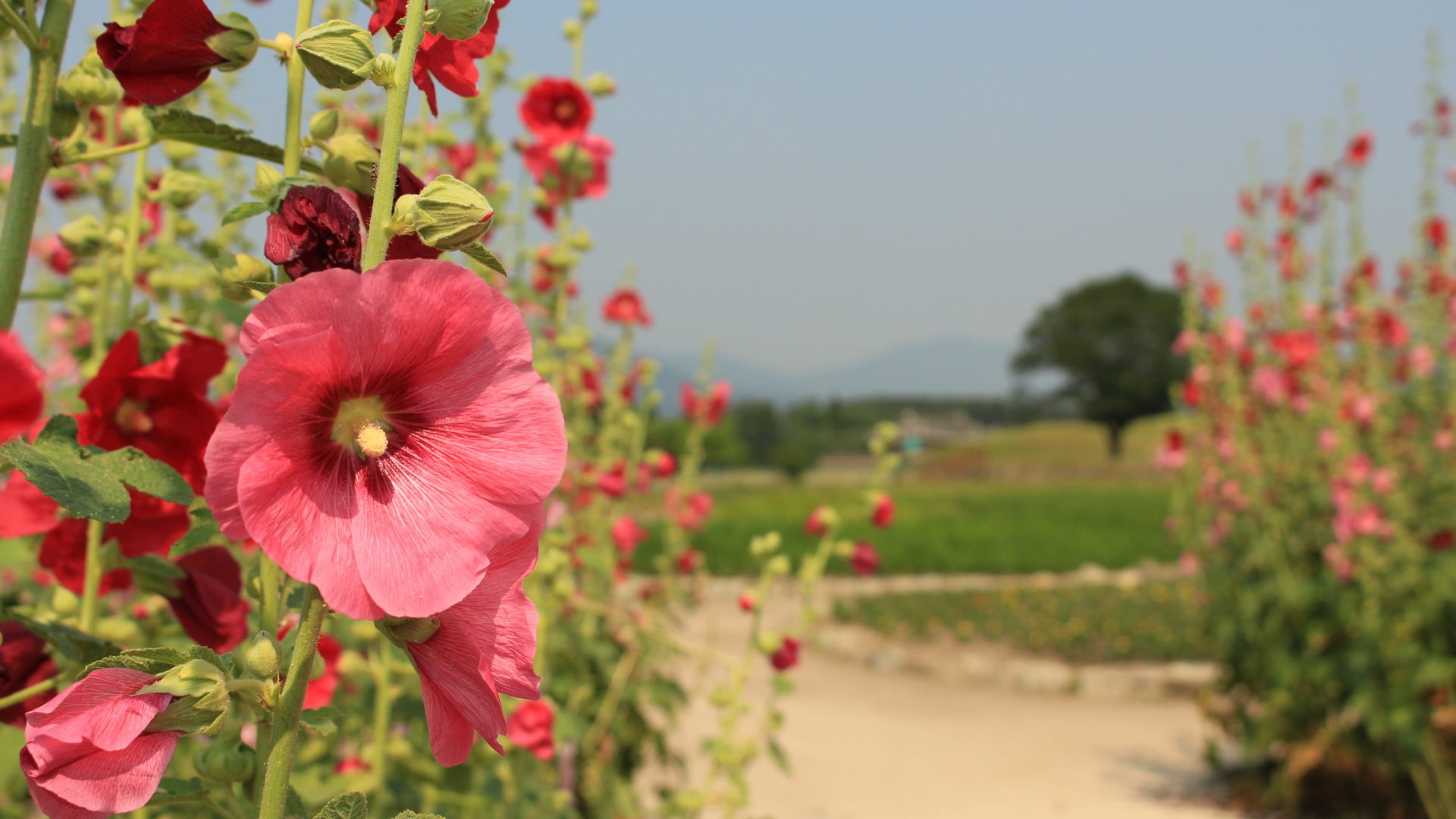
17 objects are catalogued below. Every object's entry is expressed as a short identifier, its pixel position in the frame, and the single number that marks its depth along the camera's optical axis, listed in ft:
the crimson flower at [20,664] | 2.65
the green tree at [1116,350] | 166.50
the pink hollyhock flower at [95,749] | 1.66
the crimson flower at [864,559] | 8.61
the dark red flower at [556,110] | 6.57
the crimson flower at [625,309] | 11.69
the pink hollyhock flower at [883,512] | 8.77
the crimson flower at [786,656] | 7.01
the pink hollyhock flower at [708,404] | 13.43
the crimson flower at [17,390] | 1.60
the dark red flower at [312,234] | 1.93
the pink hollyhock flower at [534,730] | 5.27
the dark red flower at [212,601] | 2.95
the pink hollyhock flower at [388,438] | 1.64
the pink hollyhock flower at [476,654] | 1.89
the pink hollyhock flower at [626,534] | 10.35
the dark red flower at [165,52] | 2.20
